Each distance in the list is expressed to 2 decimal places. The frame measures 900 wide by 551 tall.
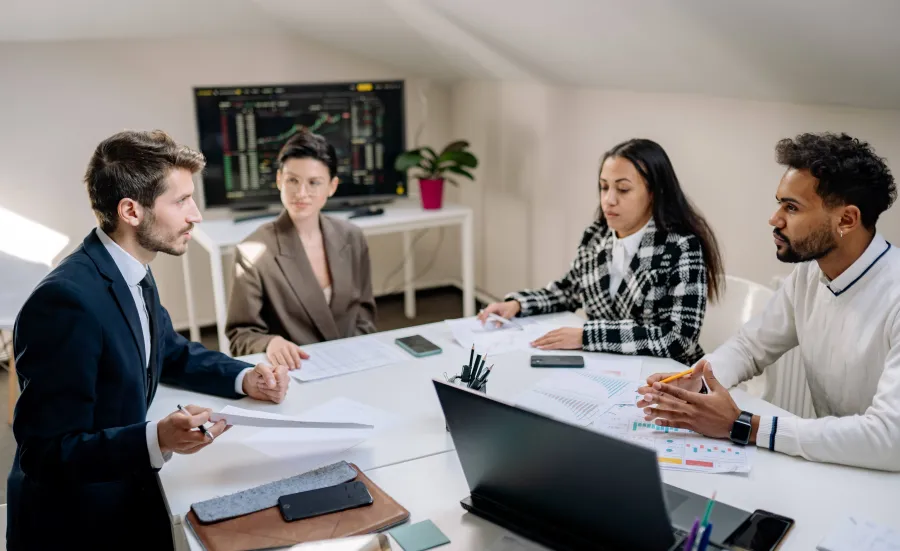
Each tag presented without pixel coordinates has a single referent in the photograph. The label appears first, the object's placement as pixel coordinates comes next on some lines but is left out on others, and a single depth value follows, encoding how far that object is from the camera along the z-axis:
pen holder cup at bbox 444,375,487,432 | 1.78
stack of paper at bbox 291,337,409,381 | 2.04
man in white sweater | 1.58
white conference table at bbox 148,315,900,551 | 1.37
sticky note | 1.31
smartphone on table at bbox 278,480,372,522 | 1.39
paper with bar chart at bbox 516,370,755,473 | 1.54
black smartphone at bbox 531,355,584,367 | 2.05
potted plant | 4.12
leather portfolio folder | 1.32
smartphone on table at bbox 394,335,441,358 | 2.15
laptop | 1.14
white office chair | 2.38
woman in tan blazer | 2.44
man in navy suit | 1.49
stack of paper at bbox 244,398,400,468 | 1.63
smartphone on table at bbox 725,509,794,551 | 1.28
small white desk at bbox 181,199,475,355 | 3.54
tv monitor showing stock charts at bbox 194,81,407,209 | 3.97
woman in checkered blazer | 2.15
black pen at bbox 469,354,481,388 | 1.76
